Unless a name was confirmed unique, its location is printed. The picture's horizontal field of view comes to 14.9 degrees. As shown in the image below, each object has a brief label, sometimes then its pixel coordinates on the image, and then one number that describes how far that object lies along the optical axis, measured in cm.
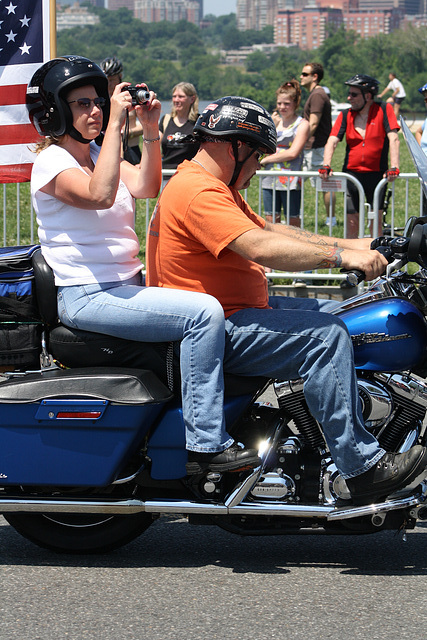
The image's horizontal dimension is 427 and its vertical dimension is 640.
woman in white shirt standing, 1475
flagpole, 1022
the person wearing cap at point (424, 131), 1475
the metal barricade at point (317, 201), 1429
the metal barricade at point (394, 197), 1424
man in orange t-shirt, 564
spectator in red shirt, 1538
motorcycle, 580
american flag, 1019
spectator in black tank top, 1575
